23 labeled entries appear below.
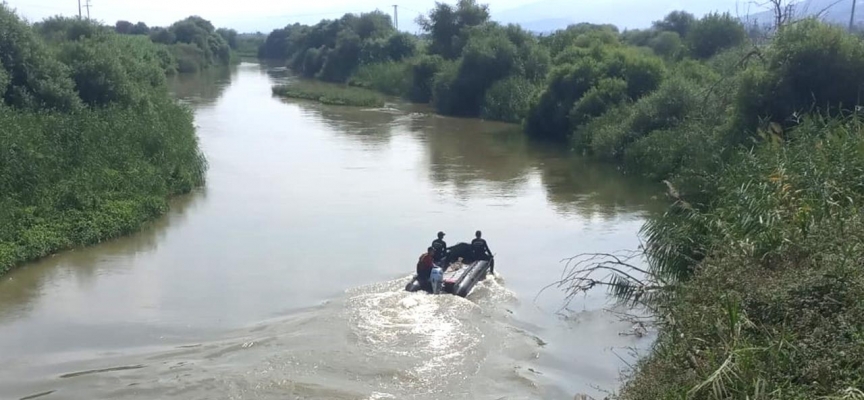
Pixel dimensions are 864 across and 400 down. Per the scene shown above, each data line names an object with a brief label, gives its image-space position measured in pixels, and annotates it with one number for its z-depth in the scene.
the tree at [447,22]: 57.03
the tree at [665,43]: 55.51
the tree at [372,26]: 72.81
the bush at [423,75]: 53.94
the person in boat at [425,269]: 14.85
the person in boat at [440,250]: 16.12
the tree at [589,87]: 35.03
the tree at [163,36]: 90.34
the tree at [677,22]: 66.12
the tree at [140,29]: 116.97
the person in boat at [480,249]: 16.47
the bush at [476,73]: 46.75
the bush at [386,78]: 58.44
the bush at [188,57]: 78.56
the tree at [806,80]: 22.27
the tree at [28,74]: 23.02
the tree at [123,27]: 120.93
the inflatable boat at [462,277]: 14.98
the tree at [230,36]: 129.88
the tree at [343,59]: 71.38
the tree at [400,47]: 67.31
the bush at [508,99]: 43.59
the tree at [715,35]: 46.41
